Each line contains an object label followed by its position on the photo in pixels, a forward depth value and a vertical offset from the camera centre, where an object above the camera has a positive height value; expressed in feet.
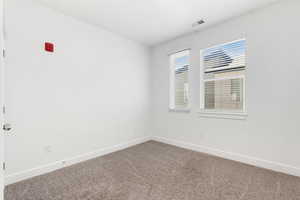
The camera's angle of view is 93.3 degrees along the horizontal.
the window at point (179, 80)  11.51 +1.52
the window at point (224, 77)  8.71 +1.40
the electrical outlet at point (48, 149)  7.35 -2.62
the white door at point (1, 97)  2.77 +0.03
